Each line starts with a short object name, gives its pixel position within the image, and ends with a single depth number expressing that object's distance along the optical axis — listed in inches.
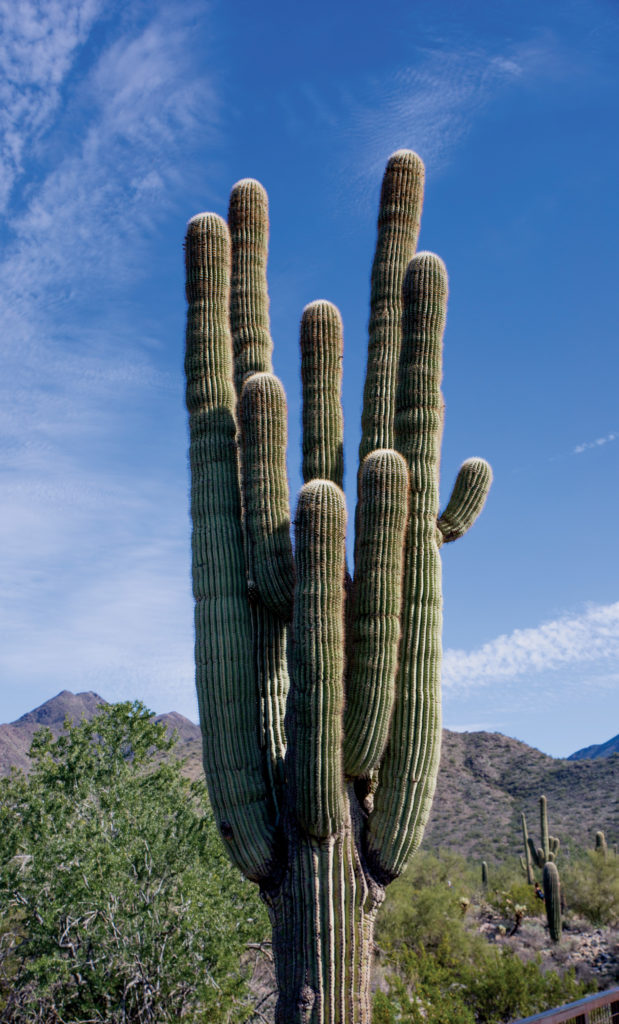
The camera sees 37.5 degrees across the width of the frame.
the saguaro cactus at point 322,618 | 236.7
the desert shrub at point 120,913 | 430.9
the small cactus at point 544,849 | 959.6
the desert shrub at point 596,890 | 987.9
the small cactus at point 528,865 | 1057.5
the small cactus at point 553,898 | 860.0
